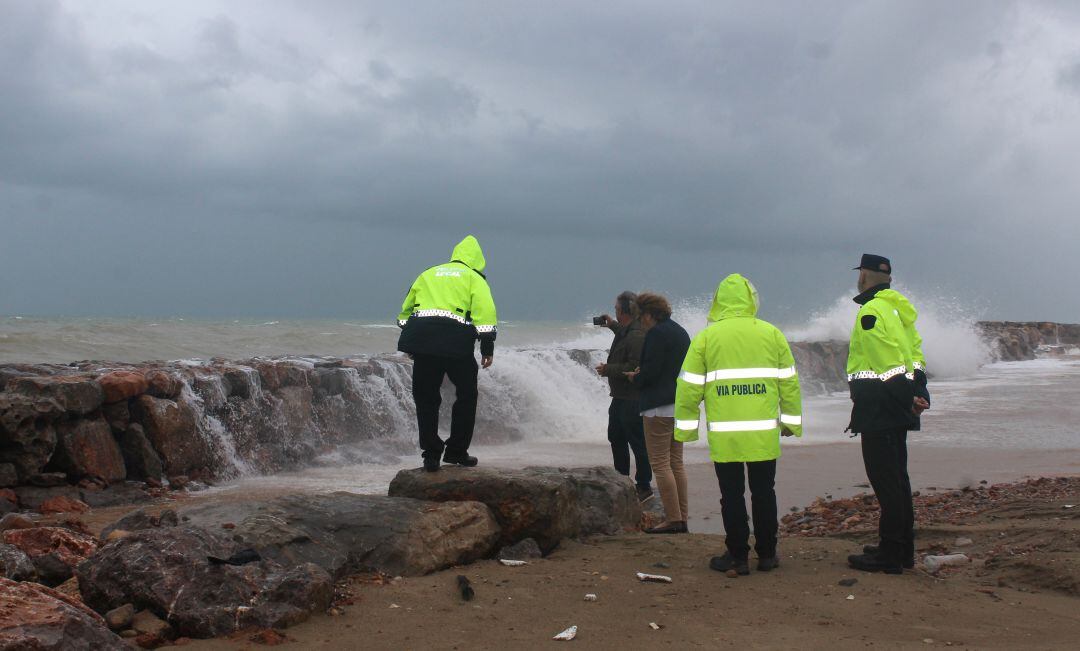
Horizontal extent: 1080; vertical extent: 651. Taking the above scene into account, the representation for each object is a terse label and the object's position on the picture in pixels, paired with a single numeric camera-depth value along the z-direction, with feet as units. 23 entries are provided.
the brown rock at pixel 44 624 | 11.25
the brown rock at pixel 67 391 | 29.40
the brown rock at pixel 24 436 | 28.12
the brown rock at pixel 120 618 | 13.78
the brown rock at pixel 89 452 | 29.68
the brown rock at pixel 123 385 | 32.12
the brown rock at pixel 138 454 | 32.12
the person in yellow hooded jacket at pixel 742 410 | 18.43
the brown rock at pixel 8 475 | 27.71
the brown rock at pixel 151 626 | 13.73
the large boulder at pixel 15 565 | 15.12
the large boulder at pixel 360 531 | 17.29
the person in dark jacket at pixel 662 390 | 23.22
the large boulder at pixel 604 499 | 23.77
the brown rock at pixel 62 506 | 27.22
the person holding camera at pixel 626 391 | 26.50
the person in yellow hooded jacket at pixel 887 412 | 18.30
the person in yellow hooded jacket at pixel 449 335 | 20.74
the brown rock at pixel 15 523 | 21.09
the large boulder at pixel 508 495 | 20.71
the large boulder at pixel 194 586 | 14.16
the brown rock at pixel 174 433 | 33.37
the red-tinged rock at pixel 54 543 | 17.30
